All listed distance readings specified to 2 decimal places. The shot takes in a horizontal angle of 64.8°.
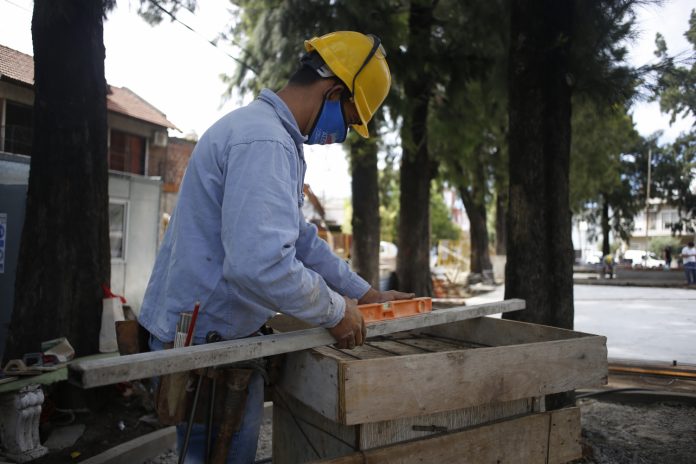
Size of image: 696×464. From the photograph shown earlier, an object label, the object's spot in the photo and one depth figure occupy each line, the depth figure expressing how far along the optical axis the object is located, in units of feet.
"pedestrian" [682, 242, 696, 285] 62.39
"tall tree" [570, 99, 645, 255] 37.57
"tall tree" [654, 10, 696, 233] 100.99
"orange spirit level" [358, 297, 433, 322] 7.43
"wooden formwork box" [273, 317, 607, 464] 6.19
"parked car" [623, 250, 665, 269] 140.13
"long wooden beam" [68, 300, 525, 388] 4.79
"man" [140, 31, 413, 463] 5.51
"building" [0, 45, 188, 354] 25.16
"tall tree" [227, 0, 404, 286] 26.61
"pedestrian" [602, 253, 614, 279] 83.35
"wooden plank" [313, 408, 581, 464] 6.45
